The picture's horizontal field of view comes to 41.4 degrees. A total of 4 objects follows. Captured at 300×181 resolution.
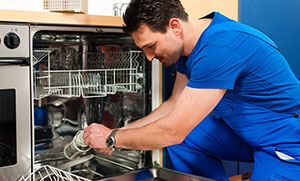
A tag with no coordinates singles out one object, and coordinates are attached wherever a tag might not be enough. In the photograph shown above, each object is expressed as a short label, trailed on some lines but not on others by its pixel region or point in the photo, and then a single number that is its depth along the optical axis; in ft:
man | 4.19
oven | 4.39
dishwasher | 5.69
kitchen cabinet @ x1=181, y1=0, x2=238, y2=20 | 5.89
